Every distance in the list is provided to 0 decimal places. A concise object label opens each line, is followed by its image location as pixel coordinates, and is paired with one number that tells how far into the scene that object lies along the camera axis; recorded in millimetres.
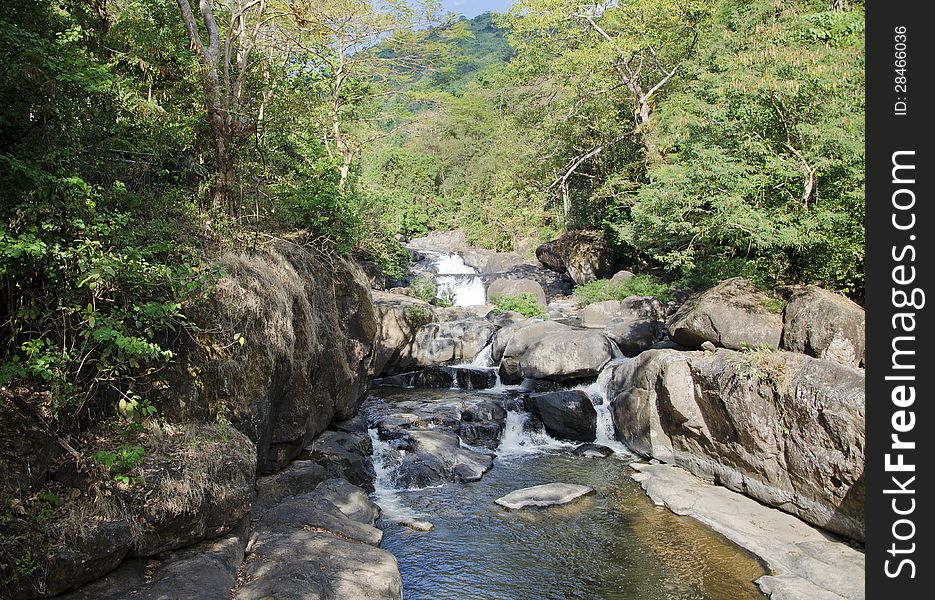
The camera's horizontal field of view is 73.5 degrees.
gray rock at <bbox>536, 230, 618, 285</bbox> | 25625
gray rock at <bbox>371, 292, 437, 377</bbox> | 15820
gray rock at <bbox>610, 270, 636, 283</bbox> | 23295
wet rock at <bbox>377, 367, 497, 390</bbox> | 16031
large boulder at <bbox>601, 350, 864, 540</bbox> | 8195
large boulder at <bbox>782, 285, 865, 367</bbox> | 11336
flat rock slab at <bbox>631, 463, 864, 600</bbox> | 7094
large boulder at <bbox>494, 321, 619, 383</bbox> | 14797
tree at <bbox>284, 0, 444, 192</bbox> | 16130
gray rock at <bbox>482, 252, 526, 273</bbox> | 28359
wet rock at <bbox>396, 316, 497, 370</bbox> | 18062
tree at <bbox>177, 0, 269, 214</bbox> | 8055
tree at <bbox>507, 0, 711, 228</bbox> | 20859
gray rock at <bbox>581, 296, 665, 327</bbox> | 19516
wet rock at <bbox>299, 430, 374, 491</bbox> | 9570
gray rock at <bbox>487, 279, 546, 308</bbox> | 23266
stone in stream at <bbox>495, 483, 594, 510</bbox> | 9766
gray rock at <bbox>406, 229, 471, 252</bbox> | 34594
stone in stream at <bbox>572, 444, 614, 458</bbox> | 12200
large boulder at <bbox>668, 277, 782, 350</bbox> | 13273
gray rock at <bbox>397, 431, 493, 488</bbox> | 10711
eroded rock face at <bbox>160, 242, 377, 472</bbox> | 7020
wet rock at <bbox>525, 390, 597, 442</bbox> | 13055
